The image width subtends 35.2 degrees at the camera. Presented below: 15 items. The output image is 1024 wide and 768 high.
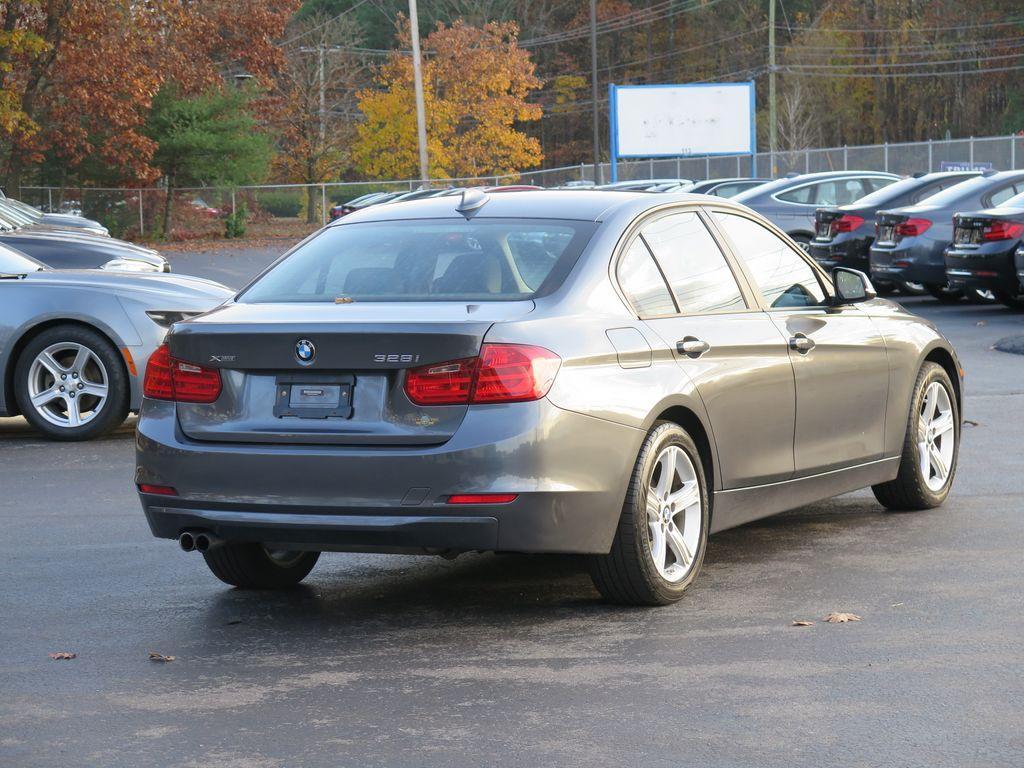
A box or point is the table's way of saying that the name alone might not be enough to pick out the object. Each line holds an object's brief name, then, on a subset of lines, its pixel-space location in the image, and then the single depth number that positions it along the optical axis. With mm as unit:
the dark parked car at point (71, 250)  18391
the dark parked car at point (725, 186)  30609
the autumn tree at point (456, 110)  66750
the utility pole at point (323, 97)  66938
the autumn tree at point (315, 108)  67812
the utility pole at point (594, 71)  53625
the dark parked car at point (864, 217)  21500
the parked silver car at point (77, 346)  10617
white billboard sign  53125
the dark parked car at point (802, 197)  25570
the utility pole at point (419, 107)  45909
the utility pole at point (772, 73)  61653
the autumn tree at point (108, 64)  37562
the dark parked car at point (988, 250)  18312
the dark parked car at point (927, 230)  19875
